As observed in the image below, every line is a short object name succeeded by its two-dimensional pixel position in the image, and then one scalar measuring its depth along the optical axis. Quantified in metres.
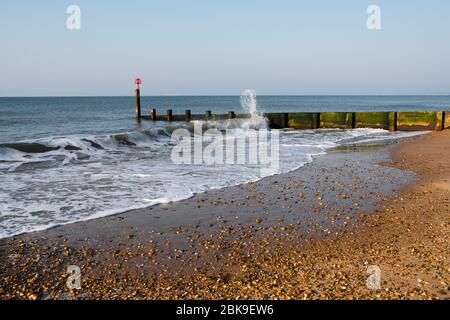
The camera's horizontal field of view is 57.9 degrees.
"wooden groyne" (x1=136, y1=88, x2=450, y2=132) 25.20
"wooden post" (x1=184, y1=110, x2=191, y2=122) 30.75
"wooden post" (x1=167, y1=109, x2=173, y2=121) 31.15
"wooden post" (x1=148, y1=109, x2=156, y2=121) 31.48
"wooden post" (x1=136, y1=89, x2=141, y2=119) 32.03
